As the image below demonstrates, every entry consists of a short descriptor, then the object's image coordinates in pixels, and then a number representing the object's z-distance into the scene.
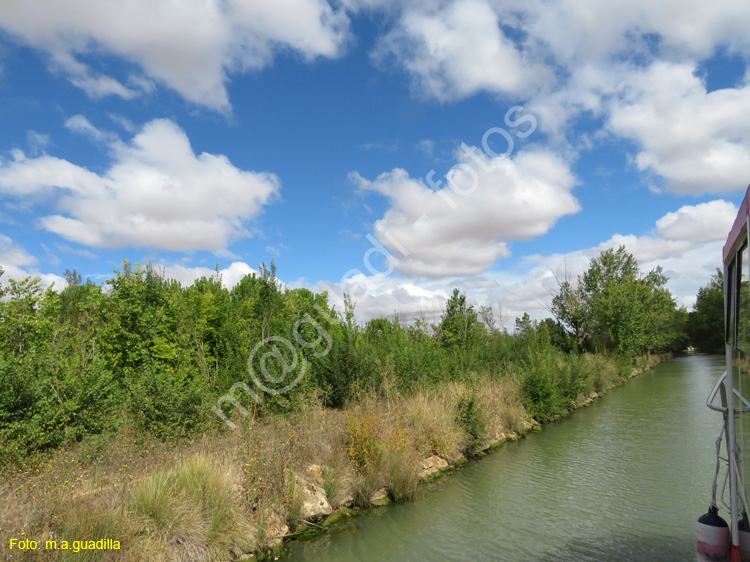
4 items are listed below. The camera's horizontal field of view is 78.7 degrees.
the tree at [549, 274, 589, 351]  39.66
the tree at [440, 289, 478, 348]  20.34
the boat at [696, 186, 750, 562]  3.61
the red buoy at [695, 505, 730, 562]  3.83
